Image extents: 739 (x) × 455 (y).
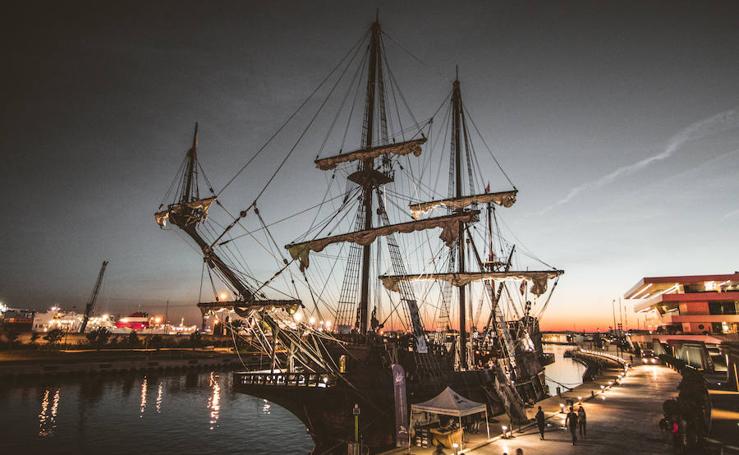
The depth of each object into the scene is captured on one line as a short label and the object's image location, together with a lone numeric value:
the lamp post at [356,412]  14.87
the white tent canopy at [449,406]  15.07
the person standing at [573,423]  14.89
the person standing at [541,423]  15.55
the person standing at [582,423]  15.76
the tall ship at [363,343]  17.05
